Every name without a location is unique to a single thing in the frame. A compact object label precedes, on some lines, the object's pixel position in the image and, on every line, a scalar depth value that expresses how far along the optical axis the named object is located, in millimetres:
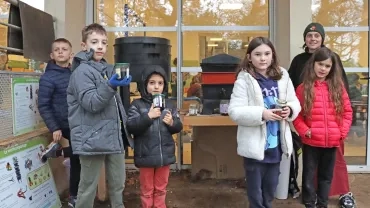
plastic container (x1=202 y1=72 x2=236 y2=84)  4094
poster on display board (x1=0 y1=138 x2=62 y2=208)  2885
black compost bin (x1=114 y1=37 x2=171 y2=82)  3729
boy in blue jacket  3463
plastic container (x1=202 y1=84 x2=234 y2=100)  4125
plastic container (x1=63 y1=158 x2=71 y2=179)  4090
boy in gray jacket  2803
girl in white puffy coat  2932
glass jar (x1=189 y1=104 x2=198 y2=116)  4070
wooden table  4887
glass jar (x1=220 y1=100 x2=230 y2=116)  4008
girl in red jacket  3299
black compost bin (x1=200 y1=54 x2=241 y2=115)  4109
